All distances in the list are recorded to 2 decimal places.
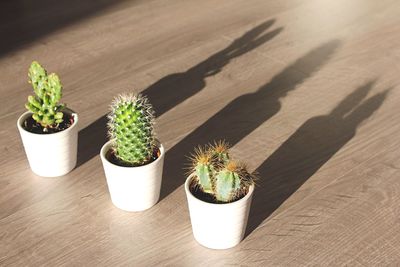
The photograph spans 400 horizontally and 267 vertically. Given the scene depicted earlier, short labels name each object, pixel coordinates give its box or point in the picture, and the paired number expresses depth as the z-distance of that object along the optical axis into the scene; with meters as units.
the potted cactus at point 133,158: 1.40
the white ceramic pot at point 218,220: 1.34
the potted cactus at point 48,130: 1.54
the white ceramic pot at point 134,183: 1.44
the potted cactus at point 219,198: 1.32
